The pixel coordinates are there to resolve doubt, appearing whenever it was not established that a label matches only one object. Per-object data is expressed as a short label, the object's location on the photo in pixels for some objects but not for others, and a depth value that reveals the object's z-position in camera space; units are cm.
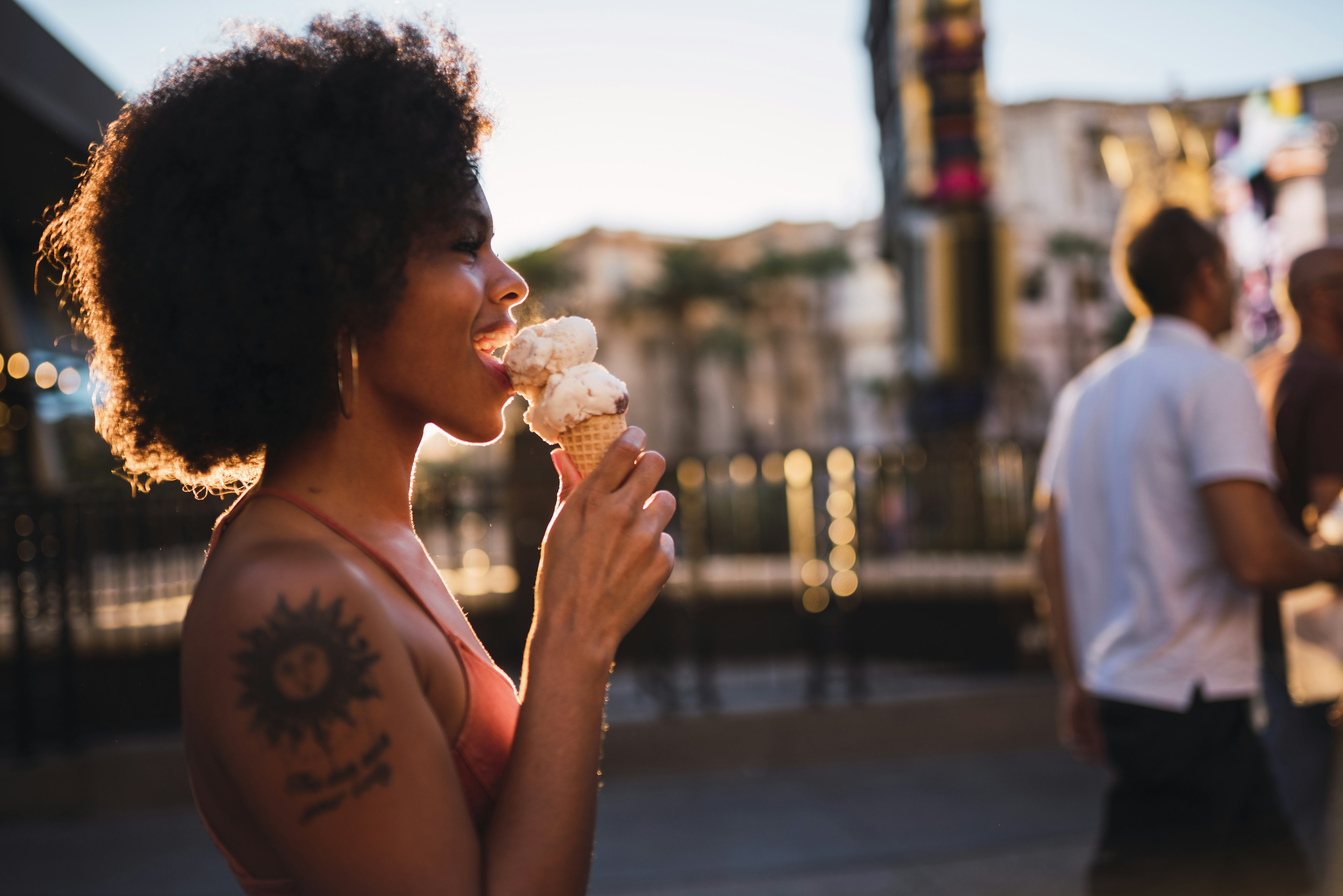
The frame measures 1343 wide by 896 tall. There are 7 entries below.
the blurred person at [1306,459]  267
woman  100
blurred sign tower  1488
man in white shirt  238
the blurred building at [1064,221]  3756
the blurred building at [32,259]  699
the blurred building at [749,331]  5056
